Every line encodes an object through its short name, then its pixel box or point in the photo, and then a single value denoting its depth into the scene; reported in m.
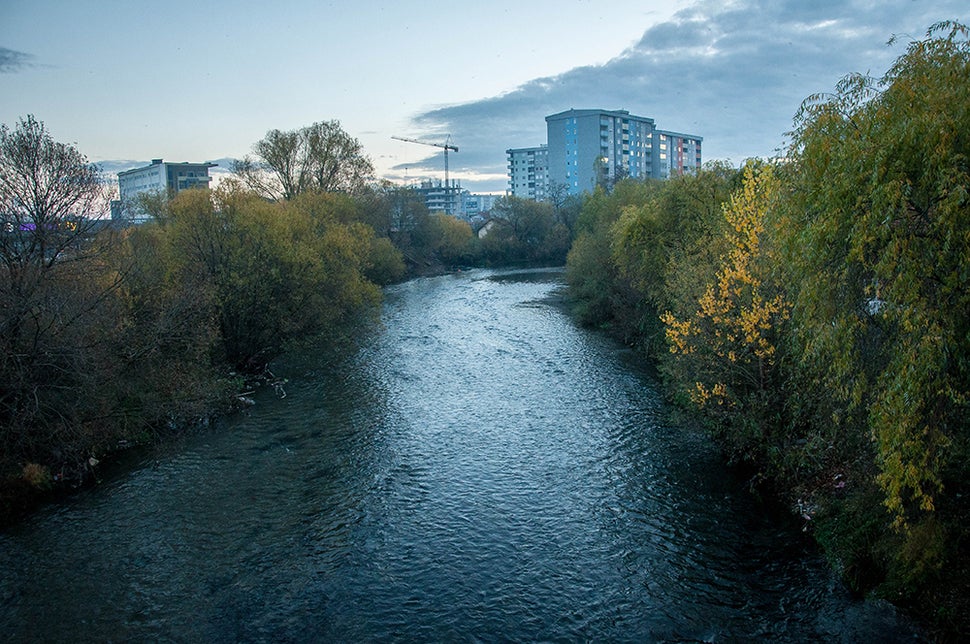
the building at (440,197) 191.88
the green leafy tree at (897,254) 8.39
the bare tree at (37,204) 17.78
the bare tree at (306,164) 53.34
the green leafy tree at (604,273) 37.03
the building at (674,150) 160.50
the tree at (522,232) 91.69
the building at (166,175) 107.00
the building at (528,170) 187.62
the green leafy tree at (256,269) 27.55
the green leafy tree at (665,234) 27.27
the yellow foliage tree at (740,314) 15.81
